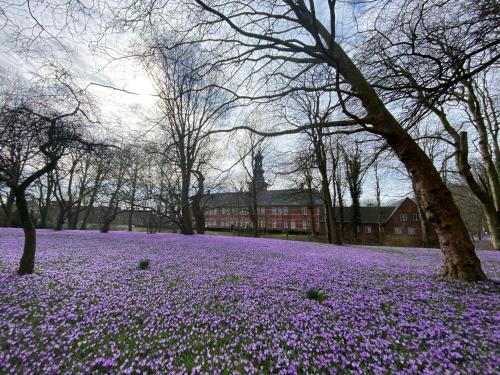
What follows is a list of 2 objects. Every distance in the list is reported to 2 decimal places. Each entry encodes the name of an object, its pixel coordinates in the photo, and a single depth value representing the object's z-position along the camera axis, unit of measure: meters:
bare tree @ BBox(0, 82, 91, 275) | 4.21
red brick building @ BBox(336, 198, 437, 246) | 42.69
